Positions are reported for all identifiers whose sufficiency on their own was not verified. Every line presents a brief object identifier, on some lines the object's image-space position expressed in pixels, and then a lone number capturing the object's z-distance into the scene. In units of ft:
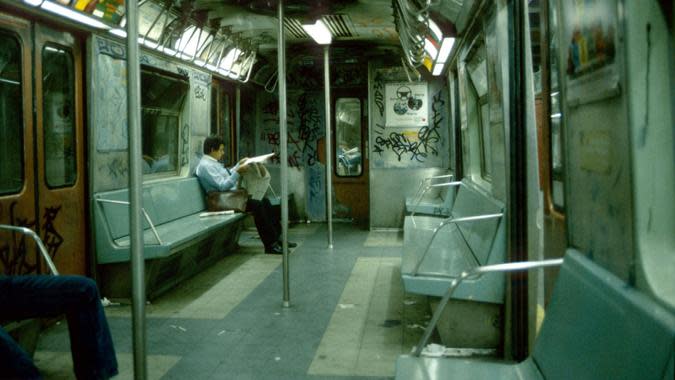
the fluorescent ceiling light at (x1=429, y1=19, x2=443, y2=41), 21.89
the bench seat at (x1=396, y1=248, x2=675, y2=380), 5.38
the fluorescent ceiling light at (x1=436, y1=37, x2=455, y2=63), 21.94
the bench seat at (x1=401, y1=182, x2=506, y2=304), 13.25
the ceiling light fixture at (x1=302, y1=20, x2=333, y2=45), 23.32
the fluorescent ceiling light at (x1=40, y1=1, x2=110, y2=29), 15.14
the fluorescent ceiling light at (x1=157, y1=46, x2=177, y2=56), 22.26
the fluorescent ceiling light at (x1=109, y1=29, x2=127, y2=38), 18.44
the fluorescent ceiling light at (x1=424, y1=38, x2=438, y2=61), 24.71
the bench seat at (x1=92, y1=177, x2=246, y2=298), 18.33
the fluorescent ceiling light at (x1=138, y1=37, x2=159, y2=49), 20.89
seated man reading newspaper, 25.30
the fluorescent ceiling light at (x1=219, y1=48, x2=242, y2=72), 29.04
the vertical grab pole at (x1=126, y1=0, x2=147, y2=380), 7.66
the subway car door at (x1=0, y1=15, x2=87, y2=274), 15.05
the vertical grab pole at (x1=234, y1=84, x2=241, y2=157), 33.96
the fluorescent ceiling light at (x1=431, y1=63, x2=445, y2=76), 27.81
